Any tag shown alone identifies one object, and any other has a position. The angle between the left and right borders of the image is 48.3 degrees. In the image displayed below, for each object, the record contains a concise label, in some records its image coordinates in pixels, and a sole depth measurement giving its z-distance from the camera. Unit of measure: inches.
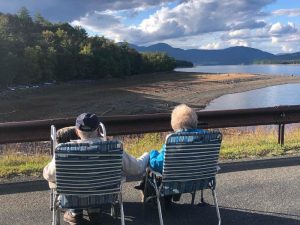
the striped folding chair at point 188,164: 127.1
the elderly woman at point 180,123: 134.4
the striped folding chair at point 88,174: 115.8
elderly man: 124.3
